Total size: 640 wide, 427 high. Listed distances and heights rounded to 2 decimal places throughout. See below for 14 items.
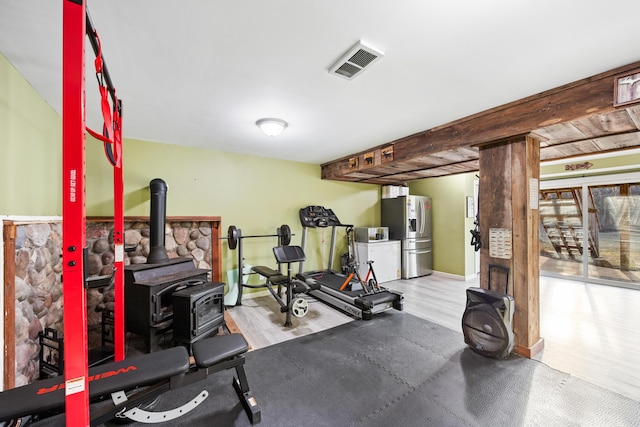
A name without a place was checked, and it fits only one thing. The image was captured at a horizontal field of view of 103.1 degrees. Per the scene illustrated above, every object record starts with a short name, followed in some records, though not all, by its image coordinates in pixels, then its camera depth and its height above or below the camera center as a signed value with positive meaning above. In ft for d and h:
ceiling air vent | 5.63 +3.71
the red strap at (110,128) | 4.55 +2.07
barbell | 12.95 -0.98
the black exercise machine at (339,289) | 11.94 -3.89
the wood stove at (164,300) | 8.55 -2.84
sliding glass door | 16.38 -1.11
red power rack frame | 3.24 +0.13
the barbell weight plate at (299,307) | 11.47 -4.13
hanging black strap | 9.74 -0.89
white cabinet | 17.84 -3.00
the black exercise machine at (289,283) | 11.39 -3.05
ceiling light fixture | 9.61 +3.51
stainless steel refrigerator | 19.06 -1.11
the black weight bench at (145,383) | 4.43 -3.19
